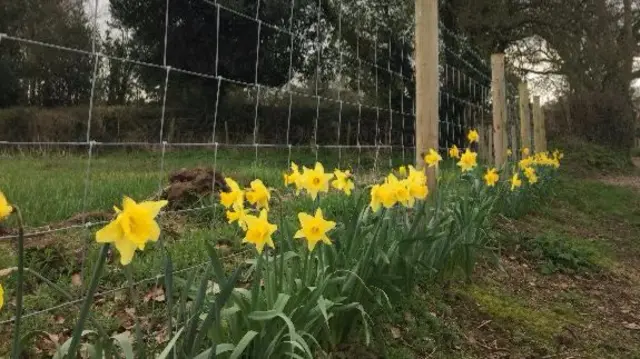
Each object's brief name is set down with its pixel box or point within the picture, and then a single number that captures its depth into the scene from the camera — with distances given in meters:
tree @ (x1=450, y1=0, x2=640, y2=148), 15.91
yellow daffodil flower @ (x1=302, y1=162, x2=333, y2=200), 2.32
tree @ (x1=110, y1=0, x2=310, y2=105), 5.56
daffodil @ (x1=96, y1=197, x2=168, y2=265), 1.11
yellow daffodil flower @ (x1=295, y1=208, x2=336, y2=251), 1.93
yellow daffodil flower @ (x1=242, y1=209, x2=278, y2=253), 1.77
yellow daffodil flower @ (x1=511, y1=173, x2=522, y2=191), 5.22
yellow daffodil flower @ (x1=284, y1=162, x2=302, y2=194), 2.35
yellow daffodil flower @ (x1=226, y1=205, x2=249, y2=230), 1.89
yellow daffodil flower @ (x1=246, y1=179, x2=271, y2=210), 2.00
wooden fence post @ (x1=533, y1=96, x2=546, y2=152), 11.83
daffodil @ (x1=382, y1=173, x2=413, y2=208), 2.45
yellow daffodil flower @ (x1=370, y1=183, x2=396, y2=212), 2.44
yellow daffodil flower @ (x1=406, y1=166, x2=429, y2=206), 2.54
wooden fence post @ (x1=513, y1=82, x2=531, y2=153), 9.62
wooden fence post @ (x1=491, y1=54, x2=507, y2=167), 7.18
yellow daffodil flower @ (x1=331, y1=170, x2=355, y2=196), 2.69
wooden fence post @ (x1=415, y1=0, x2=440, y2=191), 3.98
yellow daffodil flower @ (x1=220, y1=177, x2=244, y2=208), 1.91
